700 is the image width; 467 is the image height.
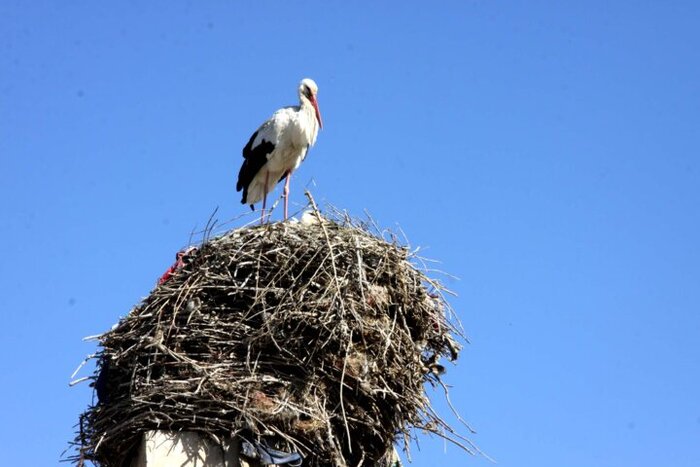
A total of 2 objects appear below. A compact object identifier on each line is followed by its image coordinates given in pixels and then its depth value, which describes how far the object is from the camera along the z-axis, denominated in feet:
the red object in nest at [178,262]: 55.72
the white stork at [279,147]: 74.84
